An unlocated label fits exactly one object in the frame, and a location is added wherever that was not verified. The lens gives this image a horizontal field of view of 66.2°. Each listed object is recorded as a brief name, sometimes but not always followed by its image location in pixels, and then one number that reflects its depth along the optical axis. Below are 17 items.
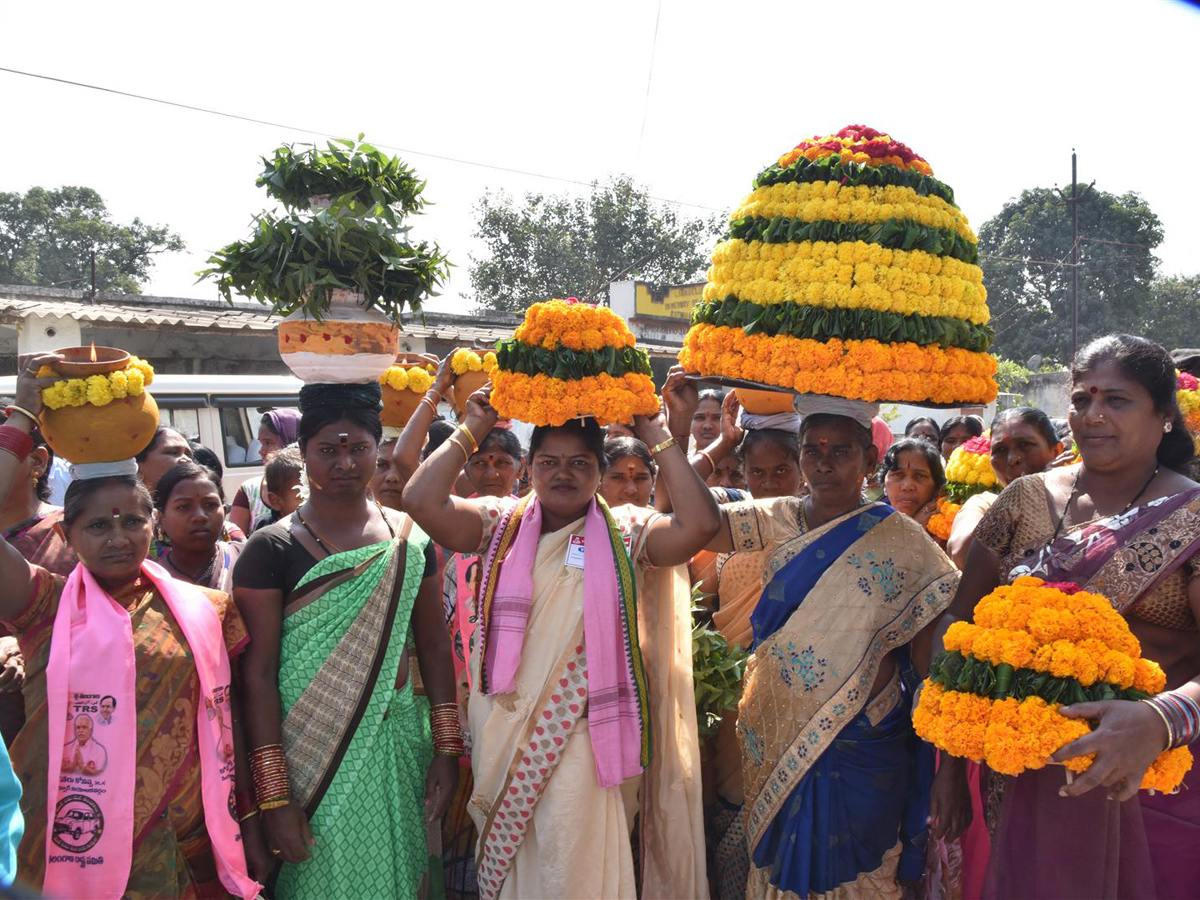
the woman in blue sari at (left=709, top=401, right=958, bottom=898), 3.48
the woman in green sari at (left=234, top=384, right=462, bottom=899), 3.26
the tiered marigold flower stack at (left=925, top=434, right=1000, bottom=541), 5.55
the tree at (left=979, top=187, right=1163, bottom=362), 39.03
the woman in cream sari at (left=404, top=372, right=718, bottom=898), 3.41
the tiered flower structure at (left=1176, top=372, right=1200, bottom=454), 4.61
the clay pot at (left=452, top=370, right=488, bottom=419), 4.36
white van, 11.63
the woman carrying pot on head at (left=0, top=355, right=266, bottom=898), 2.86
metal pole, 29.39
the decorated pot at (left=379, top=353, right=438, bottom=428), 5.20
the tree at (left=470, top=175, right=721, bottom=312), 34.06
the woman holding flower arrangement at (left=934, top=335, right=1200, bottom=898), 2.95
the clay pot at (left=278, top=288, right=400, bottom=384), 3.62
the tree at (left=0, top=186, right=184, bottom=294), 43.09
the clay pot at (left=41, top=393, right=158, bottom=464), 3.16
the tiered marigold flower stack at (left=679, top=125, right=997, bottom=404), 3.11
